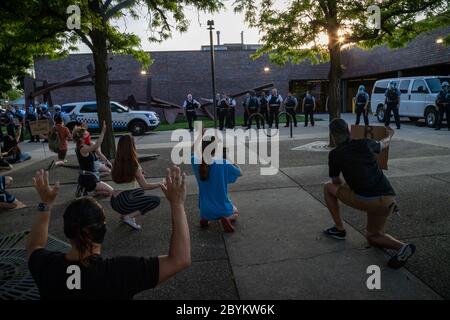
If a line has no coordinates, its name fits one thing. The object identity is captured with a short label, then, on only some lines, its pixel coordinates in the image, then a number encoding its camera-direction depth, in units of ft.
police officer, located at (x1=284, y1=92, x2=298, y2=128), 57.98
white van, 51.42
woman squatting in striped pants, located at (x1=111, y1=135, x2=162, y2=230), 15.42
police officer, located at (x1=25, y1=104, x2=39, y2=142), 59.67
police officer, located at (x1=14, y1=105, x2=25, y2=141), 60.29
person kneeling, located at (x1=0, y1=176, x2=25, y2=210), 19.62
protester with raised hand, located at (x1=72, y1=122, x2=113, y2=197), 19.94
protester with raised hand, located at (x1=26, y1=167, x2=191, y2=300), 6.01
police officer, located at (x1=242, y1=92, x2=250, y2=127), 60.93
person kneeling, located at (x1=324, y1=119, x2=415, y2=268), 11.93
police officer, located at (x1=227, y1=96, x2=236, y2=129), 61.12
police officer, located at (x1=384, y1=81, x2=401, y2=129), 51.26
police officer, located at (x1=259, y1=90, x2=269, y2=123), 60.80
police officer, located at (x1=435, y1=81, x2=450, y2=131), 46.60
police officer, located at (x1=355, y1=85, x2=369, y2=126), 54.19
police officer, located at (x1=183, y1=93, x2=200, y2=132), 61.11
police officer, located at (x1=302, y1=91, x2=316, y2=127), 59.88
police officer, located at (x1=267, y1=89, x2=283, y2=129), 58.59
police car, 59.77
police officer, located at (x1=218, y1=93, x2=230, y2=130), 60.08
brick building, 91.97
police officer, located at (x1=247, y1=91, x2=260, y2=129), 60.49
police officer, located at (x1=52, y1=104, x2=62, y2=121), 51.37
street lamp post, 33.74
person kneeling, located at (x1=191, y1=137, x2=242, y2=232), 15.06
